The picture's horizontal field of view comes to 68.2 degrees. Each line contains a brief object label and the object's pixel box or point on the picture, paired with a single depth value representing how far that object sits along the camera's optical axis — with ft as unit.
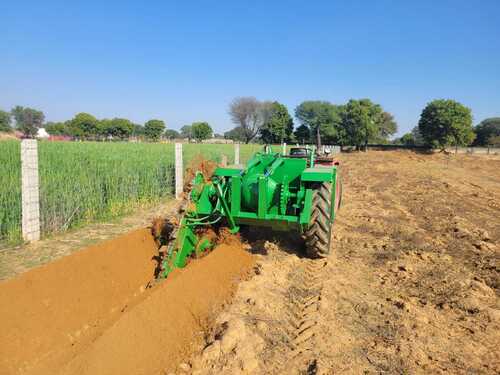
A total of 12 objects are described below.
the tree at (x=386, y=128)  220.64
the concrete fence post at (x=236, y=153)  46.16
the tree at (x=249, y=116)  252.42
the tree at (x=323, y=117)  198.08
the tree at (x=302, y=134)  234.17
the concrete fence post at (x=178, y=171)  31.42
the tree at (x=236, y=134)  258.35
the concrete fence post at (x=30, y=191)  17.24
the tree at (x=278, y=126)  226.17
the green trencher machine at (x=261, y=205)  15.15
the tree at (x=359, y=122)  178.60
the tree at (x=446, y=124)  135.95
